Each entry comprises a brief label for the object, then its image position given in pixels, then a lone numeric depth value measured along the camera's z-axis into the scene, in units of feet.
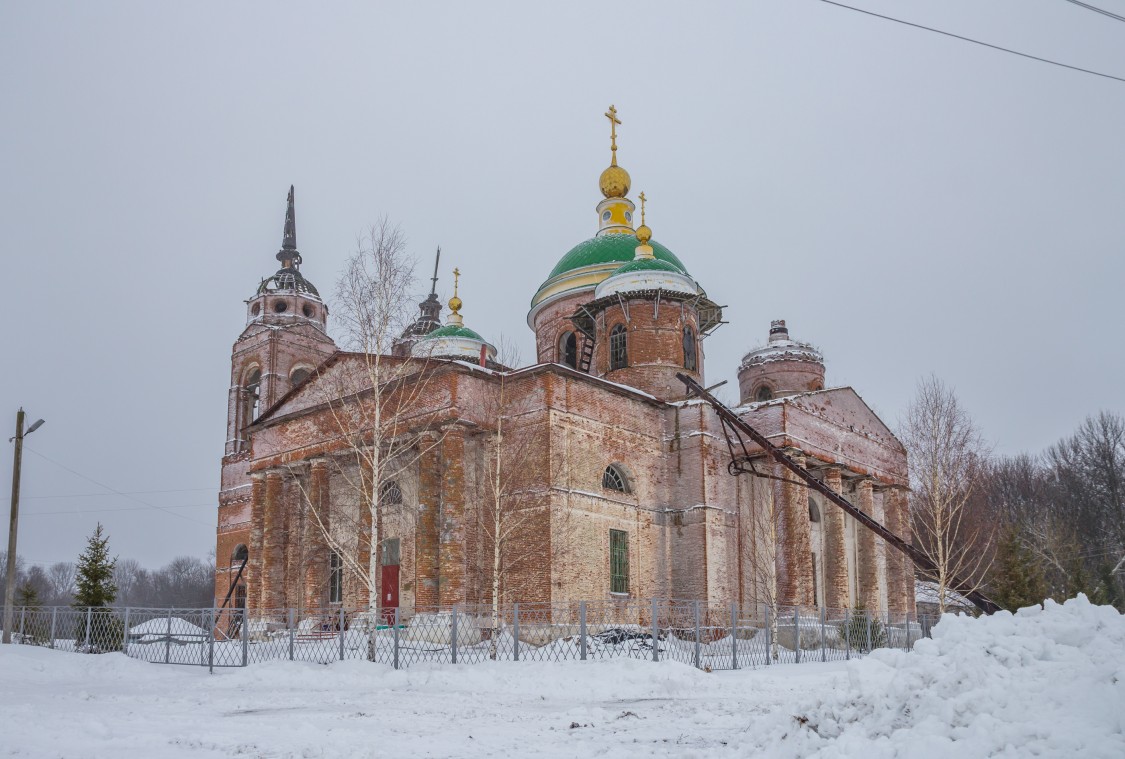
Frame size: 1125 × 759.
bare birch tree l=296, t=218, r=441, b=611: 65.00
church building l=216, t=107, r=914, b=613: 75.31
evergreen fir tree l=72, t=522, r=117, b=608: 87.15
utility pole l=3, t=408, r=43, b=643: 67.77
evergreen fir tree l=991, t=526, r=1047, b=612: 93.04
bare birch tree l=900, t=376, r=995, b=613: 82.99
